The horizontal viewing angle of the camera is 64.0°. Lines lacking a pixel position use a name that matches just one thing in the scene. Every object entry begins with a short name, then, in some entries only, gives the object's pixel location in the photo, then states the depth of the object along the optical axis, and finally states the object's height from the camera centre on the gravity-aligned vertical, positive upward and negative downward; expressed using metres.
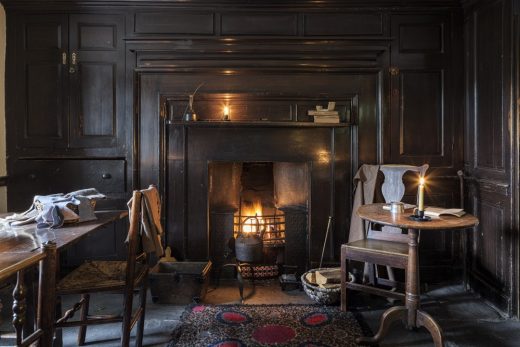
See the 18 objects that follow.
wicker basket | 3.04 -0.97
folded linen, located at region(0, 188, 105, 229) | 2.24 -0.27
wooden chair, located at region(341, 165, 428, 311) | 2.79 -0.60
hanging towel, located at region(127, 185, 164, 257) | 2.38 -0.35
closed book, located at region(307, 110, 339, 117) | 3.53 +0.42
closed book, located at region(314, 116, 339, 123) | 3.53 +0.37
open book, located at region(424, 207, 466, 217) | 2.55 -0.32
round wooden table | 2.42 -0.80
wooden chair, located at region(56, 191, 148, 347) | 2.11 -0.62
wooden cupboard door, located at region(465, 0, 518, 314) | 2.97 +0.10
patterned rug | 2.53 -1.08
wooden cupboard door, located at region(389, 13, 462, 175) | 3.62 +0.60
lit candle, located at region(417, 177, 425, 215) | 2.45 -0.21
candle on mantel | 3.56 +0.43
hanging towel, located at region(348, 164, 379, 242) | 3.38 -0.25
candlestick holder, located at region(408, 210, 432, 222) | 2.40 -0.33
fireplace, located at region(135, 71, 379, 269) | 3.62 +0.20
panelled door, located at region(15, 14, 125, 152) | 3.59 +0.73
